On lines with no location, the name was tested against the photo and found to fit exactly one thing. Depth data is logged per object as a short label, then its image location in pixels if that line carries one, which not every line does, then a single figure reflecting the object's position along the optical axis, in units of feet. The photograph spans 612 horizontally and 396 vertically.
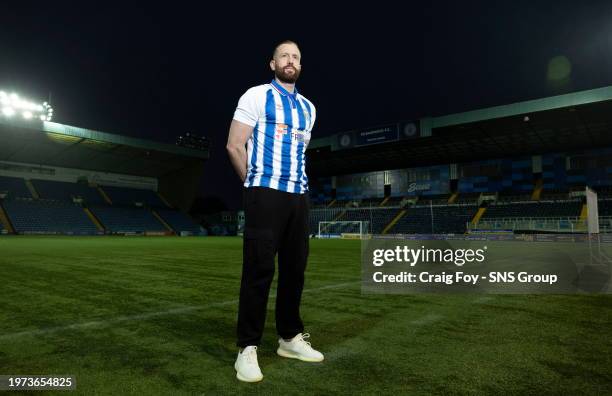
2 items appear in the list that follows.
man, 7.52
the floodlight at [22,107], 103.04
